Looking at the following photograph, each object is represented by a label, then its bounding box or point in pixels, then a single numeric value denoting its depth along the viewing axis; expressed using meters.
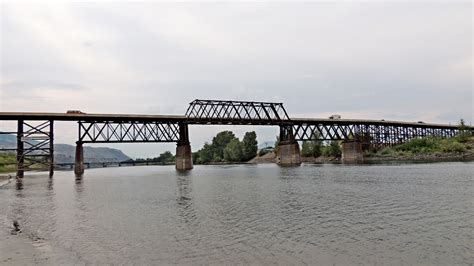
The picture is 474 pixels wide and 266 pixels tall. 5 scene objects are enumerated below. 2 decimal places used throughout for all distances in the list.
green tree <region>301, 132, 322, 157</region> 185.00
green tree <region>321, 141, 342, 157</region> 168.49
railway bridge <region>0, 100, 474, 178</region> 86.12
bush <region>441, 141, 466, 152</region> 127.43
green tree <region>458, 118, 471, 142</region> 138.27
